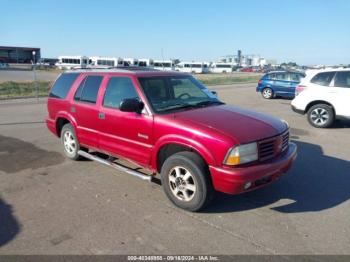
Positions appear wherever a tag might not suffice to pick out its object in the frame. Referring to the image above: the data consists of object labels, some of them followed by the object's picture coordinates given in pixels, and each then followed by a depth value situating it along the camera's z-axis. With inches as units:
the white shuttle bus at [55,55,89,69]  2456.7
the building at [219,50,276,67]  5674.7
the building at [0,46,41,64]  3336.6
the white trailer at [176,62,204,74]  2884.6
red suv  147.3
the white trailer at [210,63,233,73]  3297.2
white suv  352.2
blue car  664.8
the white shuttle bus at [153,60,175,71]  2524.6
